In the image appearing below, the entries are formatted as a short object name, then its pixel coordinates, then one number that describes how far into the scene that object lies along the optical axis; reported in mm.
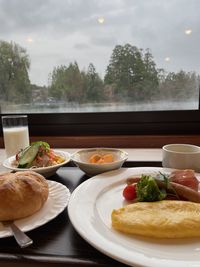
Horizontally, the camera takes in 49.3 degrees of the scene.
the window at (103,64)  1228
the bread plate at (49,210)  474
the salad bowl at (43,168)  753
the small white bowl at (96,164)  759
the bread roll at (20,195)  496
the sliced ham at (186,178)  640
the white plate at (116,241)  384
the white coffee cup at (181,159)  742
